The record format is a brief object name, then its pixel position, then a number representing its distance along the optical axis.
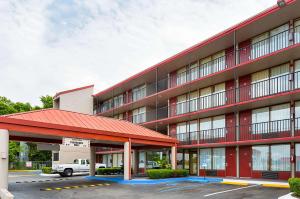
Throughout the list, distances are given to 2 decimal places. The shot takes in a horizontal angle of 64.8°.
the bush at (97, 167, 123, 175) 25.77
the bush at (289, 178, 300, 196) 10.22
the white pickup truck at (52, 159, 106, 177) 25.49
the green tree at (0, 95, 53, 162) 42.72
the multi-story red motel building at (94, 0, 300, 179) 16.27
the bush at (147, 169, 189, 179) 19.03
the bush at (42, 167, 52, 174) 30.03
